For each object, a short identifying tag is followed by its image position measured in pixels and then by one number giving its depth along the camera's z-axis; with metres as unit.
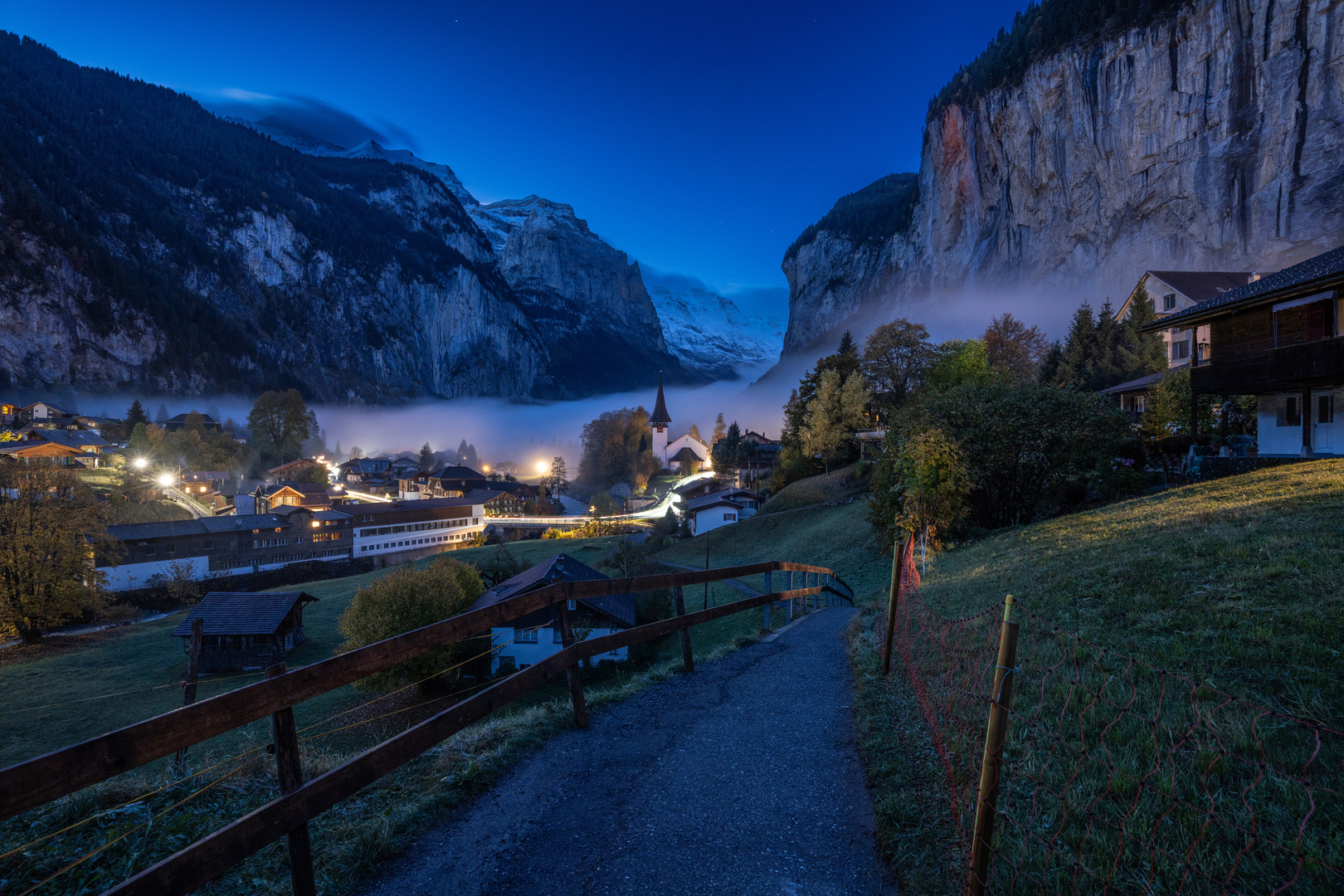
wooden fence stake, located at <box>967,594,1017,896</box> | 2.95
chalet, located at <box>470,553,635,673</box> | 24.80
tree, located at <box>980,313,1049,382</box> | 62.34
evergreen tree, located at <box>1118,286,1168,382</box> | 49.53
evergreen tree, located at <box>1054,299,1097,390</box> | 52.58
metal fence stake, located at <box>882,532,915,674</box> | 7.50
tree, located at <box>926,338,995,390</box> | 50.39
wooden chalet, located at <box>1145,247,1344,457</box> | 18.17
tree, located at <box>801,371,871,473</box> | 53.44
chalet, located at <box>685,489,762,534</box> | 58.91
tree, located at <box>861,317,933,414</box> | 55.22
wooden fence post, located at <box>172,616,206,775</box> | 14.63
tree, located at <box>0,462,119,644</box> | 33.81
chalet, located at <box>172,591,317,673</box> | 31.70
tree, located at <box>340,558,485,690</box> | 23.67
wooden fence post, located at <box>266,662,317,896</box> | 3.03
